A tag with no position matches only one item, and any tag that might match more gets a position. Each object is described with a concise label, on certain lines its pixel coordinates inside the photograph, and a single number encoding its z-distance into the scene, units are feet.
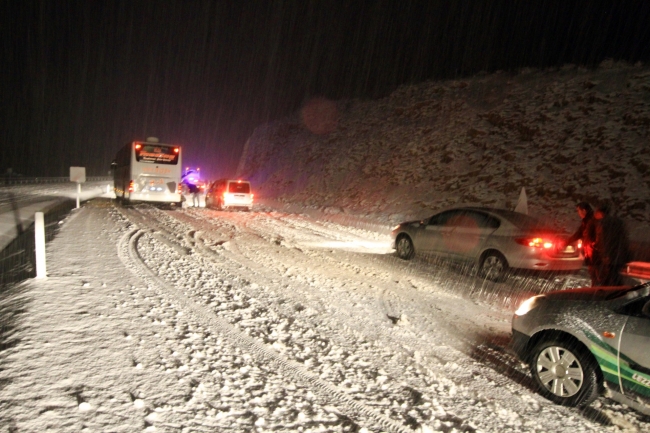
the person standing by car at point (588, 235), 22.59
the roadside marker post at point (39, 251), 23.38
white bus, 74.69
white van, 76.43
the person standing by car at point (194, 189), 87.30
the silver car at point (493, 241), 27.61
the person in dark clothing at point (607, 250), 22.09
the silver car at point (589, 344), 12.34
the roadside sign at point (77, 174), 66.51
